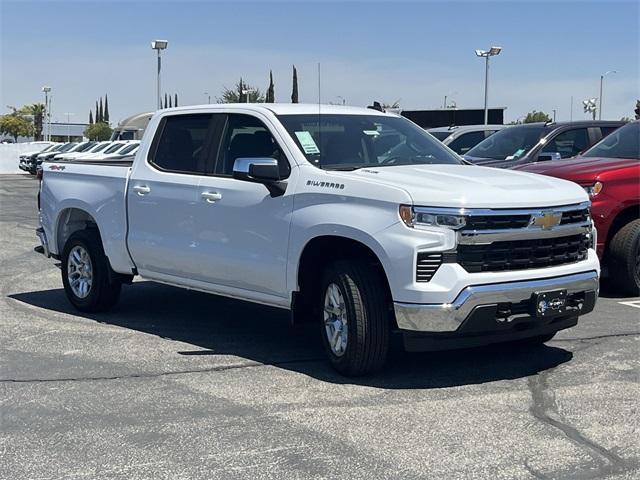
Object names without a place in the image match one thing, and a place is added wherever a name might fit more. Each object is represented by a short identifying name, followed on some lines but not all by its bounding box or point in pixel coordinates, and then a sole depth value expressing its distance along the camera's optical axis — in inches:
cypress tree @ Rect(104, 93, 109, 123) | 4560.5
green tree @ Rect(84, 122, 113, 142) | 3376.0
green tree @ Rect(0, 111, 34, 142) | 4207.7
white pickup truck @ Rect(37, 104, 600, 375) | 209.2
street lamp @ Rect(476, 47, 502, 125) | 1500.7
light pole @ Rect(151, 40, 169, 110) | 1302.9
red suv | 330.6
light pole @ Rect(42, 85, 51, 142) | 2935.0
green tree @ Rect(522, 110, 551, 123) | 3078.2
